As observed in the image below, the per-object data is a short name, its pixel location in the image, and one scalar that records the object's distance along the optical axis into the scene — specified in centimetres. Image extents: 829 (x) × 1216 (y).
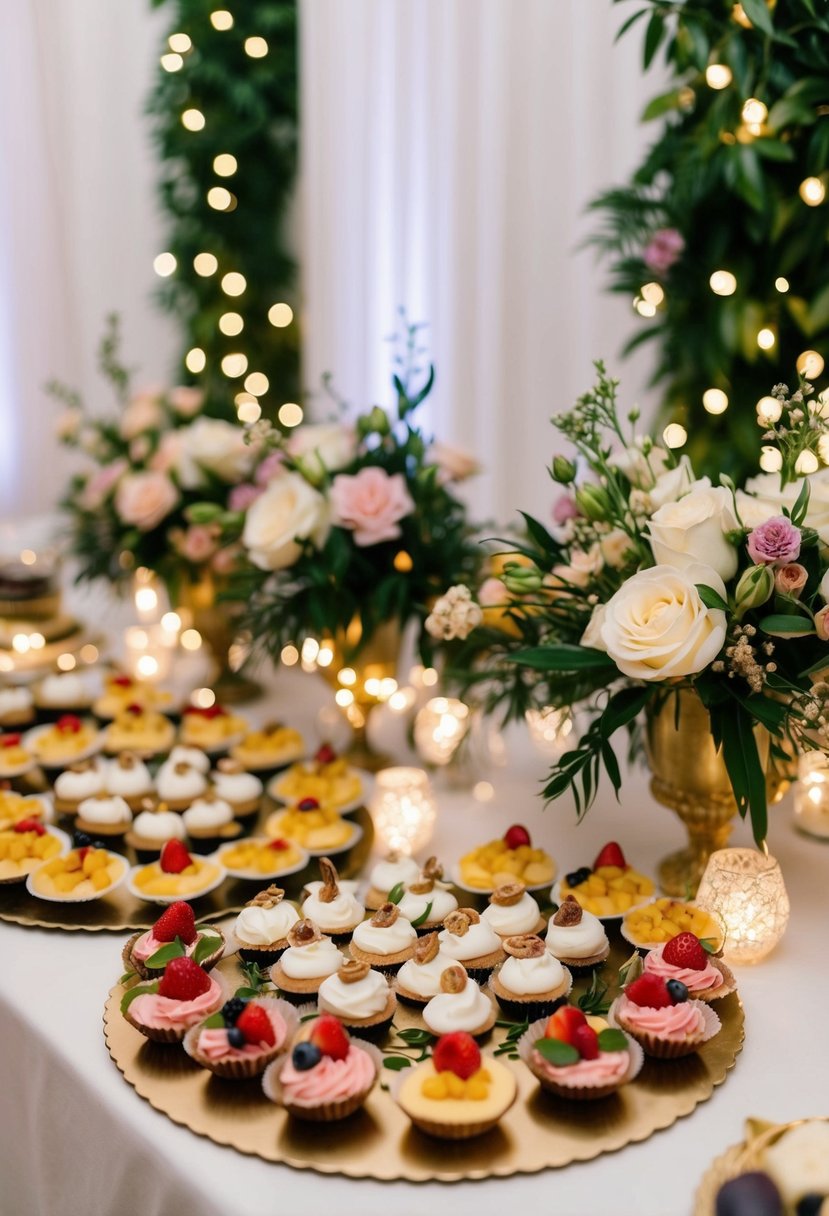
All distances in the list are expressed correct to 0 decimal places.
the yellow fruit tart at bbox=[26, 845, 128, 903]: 149
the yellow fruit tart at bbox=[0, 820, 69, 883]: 155
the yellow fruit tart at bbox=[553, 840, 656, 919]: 140
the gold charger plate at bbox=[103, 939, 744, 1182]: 104
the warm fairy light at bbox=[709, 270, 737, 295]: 185
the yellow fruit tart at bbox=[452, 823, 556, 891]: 148
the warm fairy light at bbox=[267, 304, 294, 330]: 379
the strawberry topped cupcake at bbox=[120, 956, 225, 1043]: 118
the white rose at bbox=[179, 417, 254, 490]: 213
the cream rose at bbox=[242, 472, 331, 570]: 177
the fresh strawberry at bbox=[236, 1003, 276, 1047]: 112
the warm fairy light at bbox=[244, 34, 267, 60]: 354
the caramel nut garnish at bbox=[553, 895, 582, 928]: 130
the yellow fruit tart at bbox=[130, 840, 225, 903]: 147
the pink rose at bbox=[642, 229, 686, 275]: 190
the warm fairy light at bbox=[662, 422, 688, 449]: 191
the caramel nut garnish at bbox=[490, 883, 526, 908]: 135
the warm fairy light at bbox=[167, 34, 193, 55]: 351
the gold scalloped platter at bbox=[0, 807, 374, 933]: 146
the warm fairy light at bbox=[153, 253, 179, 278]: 377
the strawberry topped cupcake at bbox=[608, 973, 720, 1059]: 115
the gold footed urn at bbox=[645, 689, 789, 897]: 145
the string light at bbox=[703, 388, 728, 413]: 195
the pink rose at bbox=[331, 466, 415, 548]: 178
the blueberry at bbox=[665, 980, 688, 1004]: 116
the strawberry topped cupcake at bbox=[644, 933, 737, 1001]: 123
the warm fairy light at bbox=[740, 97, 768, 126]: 169
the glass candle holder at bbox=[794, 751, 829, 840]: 165
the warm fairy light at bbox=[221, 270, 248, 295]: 369
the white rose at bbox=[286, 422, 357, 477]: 185
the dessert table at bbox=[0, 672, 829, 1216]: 102
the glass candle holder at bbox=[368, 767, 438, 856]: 164
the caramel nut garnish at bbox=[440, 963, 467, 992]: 117
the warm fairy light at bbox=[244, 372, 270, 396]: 377
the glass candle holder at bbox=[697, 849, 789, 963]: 134
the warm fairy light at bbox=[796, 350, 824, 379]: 176
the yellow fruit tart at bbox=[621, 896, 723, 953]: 132
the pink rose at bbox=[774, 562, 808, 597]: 124
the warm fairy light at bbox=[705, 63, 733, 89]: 175
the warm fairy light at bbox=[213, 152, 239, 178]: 358
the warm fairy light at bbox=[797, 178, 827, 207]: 172
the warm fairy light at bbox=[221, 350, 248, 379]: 373
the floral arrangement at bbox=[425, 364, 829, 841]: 124
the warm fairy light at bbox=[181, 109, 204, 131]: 353
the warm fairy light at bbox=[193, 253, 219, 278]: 367
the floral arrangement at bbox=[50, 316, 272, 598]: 215
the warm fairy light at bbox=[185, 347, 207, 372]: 376
